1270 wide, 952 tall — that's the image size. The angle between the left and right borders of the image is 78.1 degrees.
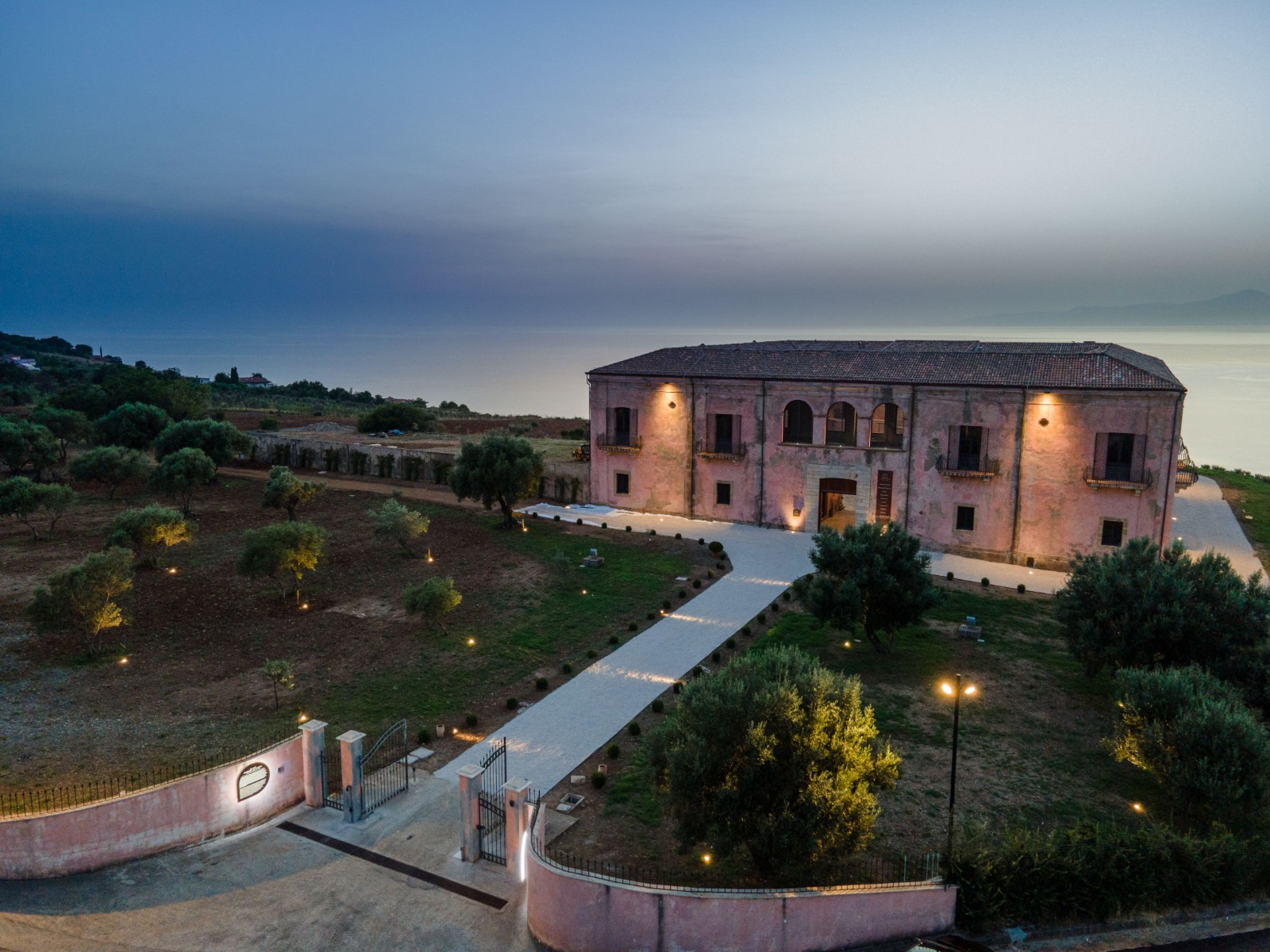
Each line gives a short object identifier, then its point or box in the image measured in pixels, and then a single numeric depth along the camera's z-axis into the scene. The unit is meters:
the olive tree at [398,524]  29.69
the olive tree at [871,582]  20.55
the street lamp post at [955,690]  12.77
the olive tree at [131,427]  46.81
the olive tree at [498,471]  33.50
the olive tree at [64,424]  46.47
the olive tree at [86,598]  20.33
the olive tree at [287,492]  32.00
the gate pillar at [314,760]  14.51
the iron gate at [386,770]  14.59
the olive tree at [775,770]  11.47
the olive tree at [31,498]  30.73
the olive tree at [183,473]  34.59
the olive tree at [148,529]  27.03
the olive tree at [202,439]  42.00
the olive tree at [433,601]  22.44
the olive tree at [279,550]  23.83
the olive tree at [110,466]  37.56
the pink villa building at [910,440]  27.97
